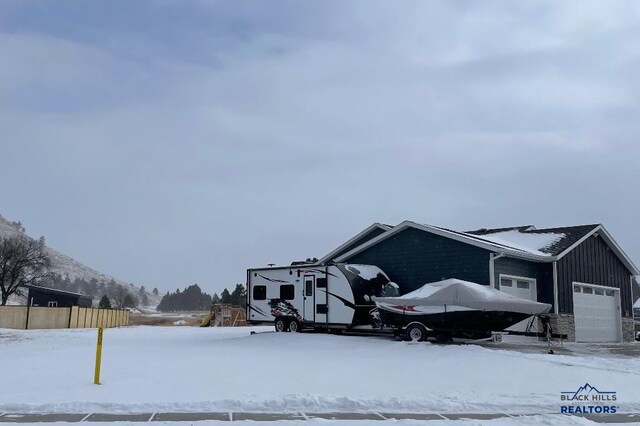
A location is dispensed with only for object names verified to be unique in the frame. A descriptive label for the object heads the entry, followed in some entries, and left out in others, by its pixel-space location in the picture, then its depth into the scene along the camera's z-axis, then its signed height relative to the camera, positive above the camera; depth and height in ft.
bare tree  222.89 +15.09
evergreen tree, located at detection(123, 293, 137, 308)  440.74 +4.54
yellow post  40.46 -3.45
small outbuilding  183.93 +2.81
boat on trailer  66.80 +0.65
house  80.48 +6.93
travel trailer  81.46 +2.35
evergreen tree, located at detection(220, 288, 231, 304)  278.05 +6.06
